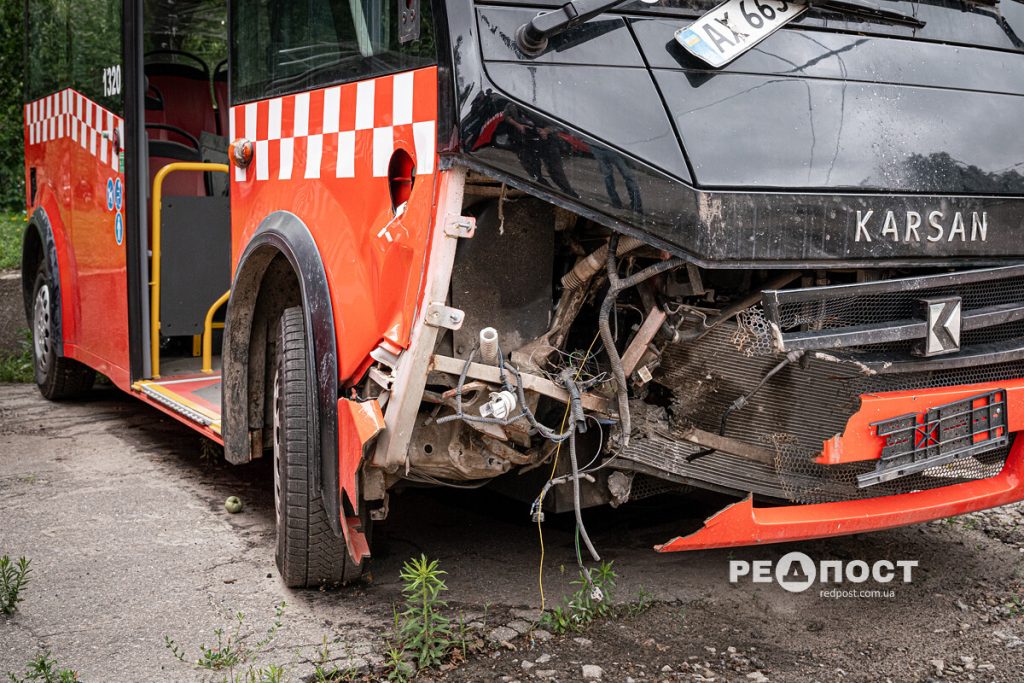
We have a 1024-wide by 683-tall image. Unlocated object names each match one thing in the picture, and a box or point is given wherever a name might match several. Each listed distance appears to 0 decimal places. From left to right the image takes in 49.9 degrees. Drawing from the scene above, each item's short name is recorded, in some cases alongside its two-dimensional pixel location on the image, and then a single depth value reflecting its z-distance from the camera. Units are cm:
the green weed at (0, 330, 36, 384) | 729
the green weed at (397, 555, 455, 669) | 305
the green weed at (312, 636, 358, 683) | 294
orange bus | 269
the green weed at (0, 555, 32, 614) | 336
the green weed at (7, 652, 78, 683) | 280
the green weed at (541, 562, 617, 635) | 329
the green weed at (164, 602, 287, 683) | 294
